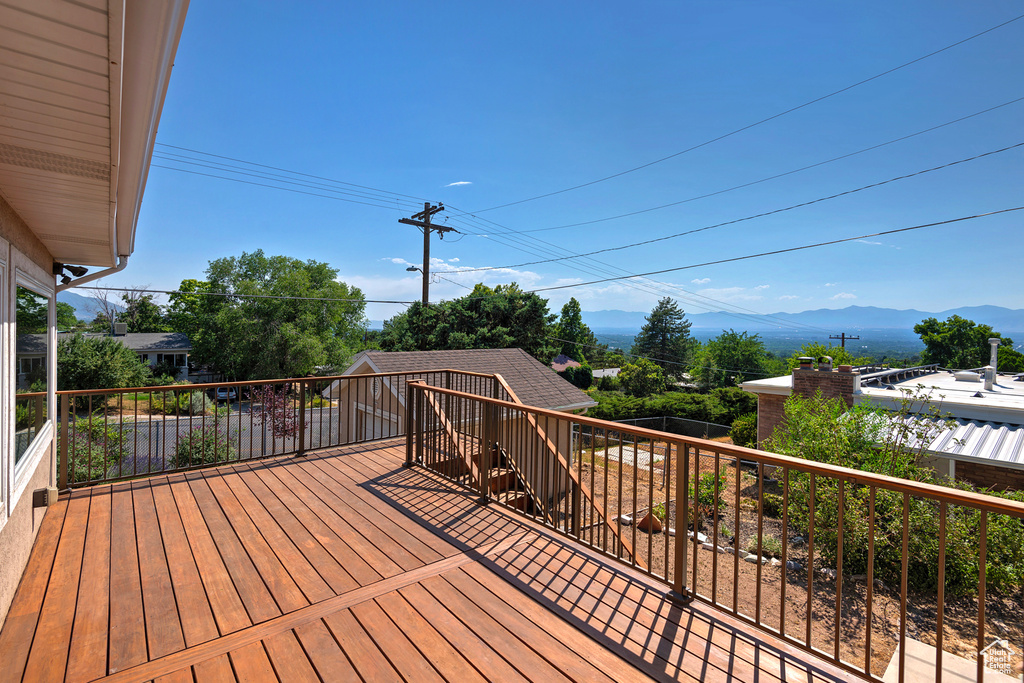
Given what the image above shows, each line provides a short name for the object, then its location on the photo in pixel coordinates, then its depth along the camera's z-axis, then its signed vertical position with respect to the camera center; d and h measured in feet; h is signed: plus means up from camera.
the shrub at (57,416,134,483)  22.65 -6.54
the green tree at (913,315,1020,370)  124.67 -0.51
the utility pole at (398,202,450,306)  56.70 +13.83
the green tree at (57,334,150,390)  64.64 -4.17
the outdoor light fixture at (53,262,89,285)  13.75 +1.94
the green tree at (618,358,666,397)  106.11 -9.68
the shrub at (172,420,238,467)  25.83 -6.68
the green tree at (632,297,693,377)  157.28 +1.17
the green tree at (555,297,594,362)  154.66 +3.39
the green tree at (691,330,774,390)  134.00 -7.01
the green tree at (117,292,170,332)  129.39 +6.07
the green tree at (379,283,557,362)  75.87 +2.06
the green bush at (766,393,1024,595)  13.93 -5.82
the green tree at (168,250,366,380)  97.14 +3.63
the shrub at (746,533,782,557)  19.12 -8.83
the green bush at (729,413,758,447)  53.78 -11.15
